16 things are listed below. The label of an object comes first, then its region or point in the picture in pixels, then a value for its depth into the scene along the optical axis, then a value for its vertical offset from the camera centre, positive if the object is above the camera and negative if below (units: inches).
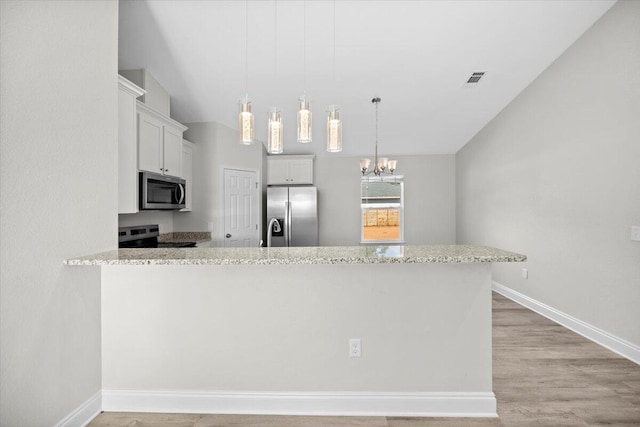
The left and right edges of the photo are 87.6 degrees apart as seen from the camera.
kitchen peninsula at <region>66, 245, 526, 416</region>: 75.7 -28.4
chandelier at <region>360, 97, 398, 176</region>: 149.7 +22.5
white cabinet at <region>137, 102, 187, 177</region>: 118.3 +28.2
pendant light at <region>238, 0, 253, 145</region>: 75.0 +20.9
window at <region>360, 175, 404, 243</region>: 241.0 +2.9
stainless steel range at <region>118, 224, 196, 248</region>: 124.8 -9.4
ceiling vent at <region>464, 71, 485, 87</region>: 144.6 +60.5
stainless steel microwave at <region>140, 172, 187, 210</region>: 117.0 +8.9
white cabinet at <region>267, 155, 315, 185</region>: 221.3 +30.1
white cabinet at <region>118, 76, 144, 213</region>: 95.0 +20.2
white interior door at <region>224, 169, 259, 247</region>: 180.2 +3.7
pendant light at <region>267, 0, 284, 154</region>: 75.5 +18.7
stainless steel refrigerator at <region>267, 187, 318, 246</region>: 207.9 -0.3
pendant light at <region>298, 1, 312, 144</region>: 74.1 +21.3
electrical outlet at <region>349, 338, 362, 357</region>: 76.8 -30.7
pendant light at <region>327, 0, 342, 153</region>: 76.6 +20.1
